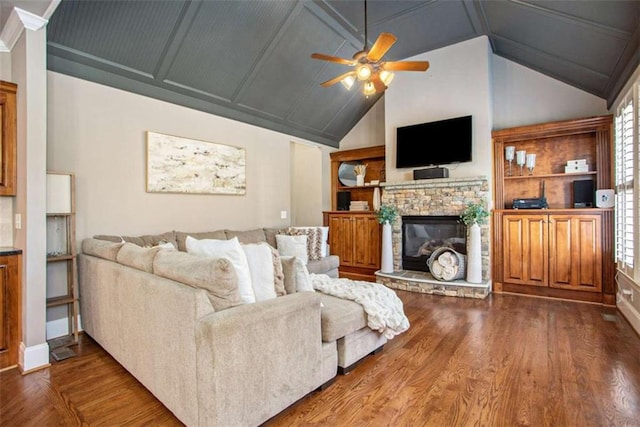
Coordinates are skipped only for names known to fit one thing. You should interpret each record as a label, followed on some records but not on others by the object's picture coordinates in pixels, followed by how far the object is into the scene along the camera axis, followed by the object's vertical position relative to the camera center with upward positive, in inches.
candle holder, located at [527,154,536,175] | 185.2 +28.7
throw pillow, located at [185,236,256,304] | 76.5 -10.0
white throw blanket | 99.2 -28.4
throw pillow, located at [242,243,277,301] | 81.6 -14.4
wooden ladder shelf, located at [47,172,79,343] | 114.7 -11.4
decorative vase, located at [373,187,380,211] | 232.7 +10.6
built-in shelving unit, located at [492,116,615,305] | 159.6 -6.1
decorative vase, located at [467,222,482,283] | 178.7 -25.2
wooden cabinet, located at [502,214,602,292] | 159.9 -21.1
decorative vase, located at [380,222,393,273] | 208.2 -24.0
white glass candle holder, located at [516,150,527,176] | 187.0 +30.9
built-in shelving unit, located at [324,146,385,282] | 230.4 -8.1
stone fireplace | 182.3 +1.2
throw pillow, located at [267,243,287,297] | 85.0 -16.5
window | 123.5 +12.2
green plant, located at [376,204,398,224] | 208.4 -0.9
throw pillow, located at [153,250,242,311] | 66.5 -13.3
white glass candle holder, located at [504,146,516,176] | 191.0 +34.4
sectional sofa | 63.0 -28.1
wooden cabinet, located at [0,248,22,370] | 98.9 -27.2
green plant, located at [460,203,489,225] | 179.5 -1.5
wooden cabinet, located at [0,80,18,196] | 103.0 +26.1
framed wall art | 155.4 +26.0
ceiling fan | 120.1 +56.5
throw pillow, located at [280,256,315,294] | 89.0 -17.4
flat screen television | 191.9 +42.9
